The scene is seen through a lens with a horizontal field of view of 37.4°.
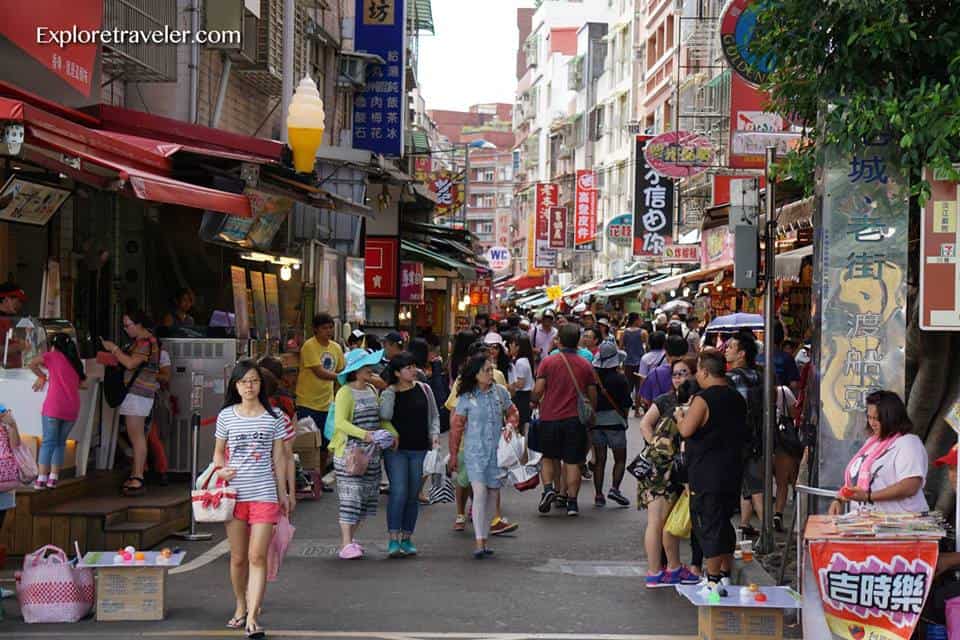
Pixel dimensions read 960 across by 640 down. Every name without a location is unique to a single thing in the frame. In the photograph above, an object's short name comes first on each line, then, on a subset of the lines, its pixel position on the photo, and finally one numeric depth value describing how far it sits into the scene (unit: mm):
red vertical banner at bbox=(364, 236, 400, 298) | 28172
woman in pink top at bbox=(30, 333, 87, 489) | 11242
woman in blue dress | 11688
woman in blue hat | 11172
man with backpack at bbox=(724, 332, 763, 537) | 11719
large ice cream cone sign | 15797
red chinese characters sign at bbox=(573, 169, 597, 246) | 61188
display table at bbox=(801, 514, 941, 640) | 7703
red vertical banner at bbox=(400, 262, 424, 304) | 28719
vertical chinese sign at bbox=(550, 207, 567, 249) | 67562
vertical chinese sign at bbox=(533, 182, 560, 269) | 67250
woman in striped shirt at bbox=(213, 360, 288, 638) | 8648
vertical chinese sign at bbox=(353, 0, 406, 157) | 27938
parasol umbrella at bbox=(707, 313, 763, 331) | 17797
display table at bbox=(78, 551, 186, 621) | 8875
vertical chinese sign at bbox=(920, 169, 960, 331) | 8547
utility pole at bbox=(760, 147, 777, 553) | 11031
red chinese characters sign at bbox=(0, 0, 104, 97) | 12422
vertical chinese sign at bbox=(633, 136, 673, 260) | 41844
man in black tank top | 9289
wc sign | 63656
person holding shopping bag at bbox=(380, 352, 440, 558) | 11445
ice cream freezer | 13578
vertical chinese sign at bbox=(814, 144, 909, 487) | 8930
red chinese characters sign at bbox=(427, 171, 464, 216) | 49166
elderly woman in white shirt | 8078
